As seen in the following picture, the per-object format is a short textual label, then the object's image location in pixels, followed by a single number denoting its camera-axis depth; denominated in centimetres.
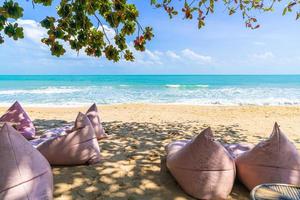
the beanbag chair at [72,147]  249
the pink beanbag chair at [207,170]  207
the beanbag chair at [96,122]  353
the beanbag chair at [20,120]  343
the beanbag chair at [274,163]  206
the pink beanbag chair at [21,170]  166
